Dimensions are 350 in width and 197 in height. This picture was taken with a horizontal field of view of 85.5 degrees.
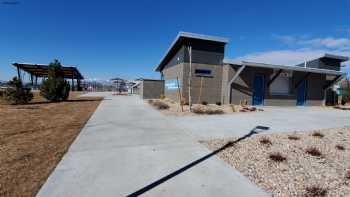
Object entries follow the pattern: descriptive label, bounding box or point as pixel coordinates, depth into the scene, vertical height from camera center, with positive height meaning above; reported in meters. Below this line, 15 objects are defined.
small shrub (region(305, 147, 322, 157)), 4.15 -1.27
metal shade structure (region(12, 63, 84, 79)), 26.48 +3.24
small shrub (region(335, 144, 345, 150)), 4.63 -1.27
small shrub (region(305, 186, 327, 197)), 2.63 -1.37
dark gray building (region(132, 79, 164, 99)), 19.45 +0.39
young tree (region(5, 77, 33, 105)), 12.20 -0.25
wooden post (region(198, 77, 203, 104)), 13.45 -0.19
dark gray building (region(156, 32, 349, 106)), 13.27 +1.17
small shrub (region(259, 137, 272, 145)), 4.87 -1.24
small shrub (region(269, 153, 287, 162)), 3.78 -1.29
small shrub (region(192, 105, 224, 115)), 9.66 -0.92
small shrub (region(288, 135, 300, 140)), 5.36 -1.22
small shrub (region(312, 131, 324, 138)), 5.68 -1.20
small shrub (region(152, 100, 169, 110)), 11.06 -0.88
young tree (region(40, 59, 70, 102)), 14.07 +0.47
